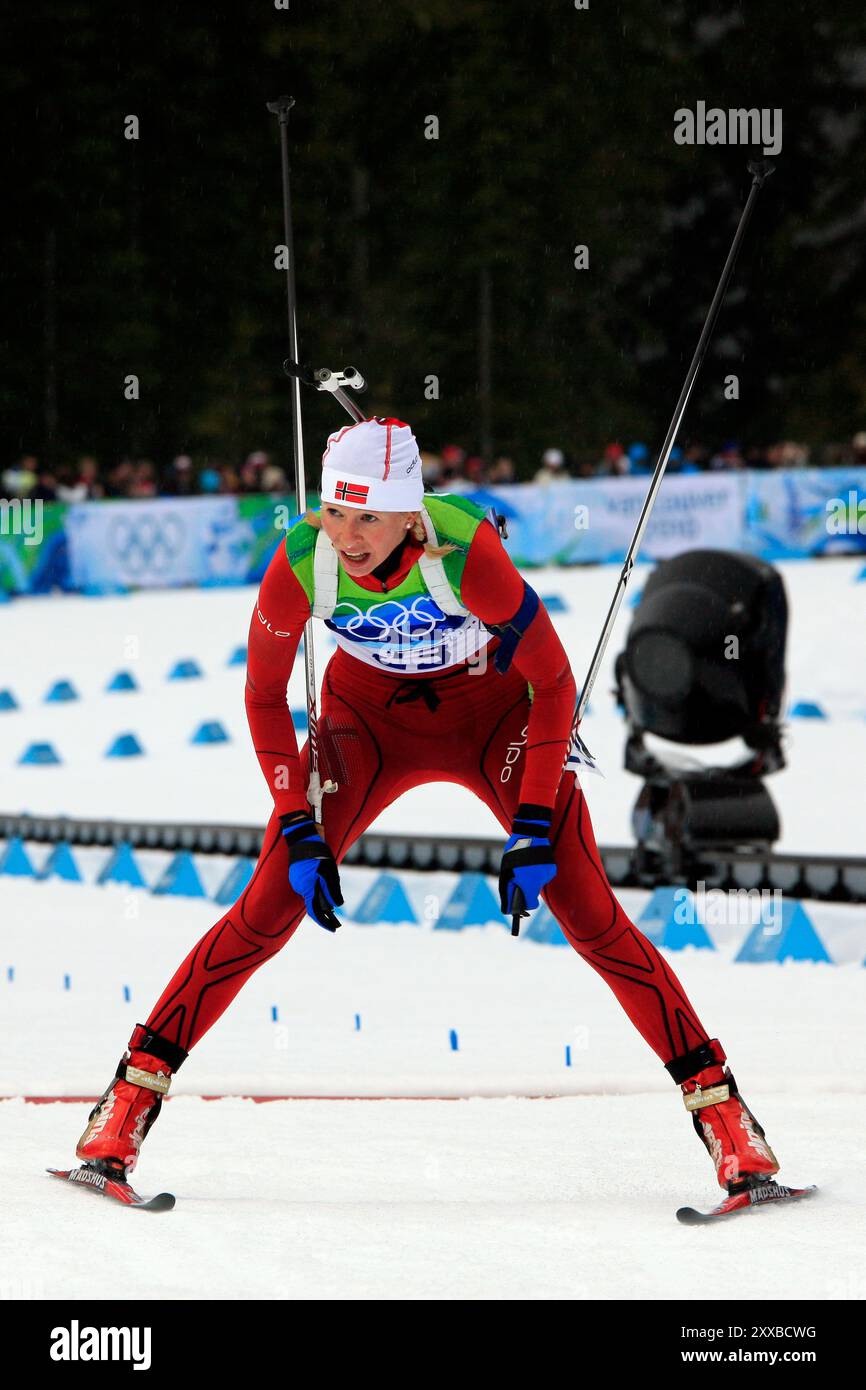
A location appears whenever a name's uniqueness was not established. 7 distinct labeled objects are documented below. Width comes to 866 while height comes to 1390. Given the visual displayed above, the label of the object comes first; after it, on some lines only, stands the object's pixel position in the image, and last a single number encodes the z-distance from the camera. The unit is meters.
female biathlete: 4.72
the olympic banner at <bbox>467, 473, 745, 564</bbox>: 23.61
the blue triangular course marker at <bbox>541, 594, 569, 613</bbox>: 19.96
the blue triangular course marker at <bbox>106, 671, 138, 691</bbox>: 17.91
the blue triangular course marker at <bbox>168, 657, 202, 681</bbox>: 18.22
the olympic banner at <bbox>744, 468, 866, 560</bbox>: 22.88
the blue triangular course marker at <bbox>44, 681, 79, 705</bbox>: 17.58
